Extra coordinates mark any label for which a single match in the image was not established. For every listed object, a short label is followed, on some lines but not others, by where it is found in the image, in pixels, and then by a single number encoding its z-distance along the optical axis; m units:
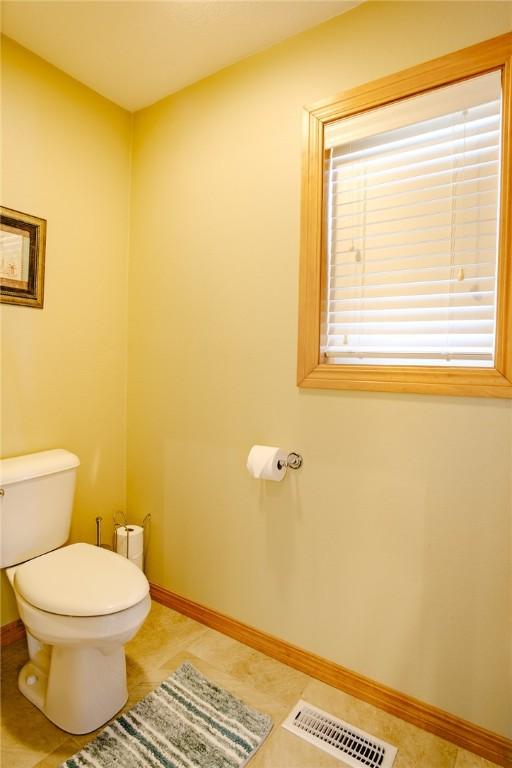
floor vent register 1.33
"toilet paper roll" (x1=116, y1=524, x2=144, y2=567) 2.06
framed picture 1.75
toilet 1.33
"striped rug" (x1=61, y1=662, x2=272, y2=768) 1.32
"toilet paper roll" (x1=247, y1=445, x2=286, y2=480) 1.65
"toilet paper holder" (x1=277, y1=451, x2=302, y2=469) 1.69
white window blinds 1.36
